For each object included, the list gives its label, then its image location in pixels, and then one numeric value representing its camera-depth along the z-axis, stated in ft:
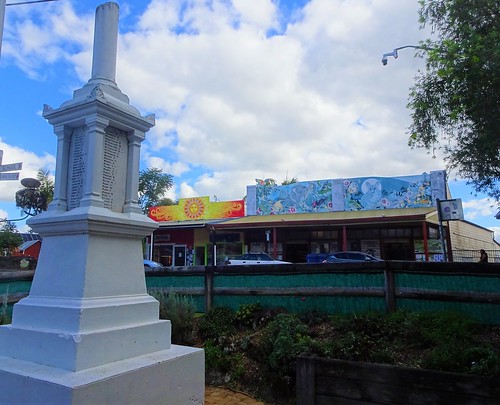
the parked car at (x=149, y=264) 69.41
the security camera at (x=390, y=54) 28.28
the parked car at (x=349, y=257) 62.34
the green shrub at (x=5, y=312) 22.79
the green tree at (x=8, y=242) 63.77
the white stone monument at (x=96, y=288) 10.24
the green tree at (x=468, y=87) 18.22
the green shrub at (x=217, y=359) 19.67
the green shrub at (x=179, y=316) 21.77
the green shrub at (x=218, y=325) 22.22
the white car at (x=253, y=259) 67.92
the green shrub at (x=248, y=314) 23.21
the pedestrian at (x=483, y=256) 47.58
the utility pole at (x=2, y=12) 20.79
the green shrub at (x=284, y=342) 17.26
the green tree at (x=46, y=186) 107.13
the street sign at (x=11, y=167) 20.67
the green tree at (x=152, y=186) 173.37
